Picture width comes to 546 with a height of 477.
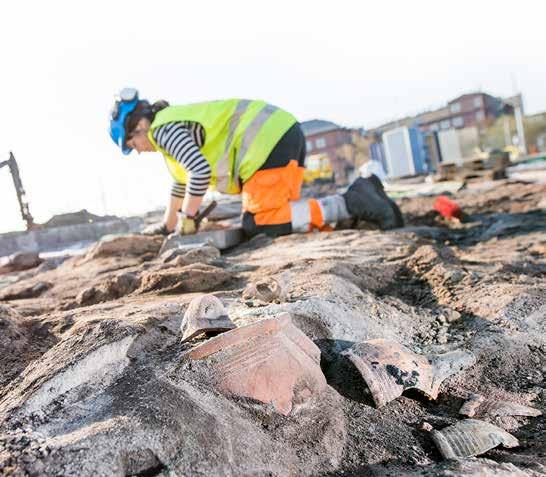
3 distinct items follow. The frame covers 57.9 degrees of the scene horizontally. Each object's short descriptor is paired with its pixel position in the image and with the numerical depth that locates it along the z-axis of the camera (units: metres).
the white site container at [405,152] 18.56
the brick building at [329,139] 32.54
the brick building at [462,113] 42.38
